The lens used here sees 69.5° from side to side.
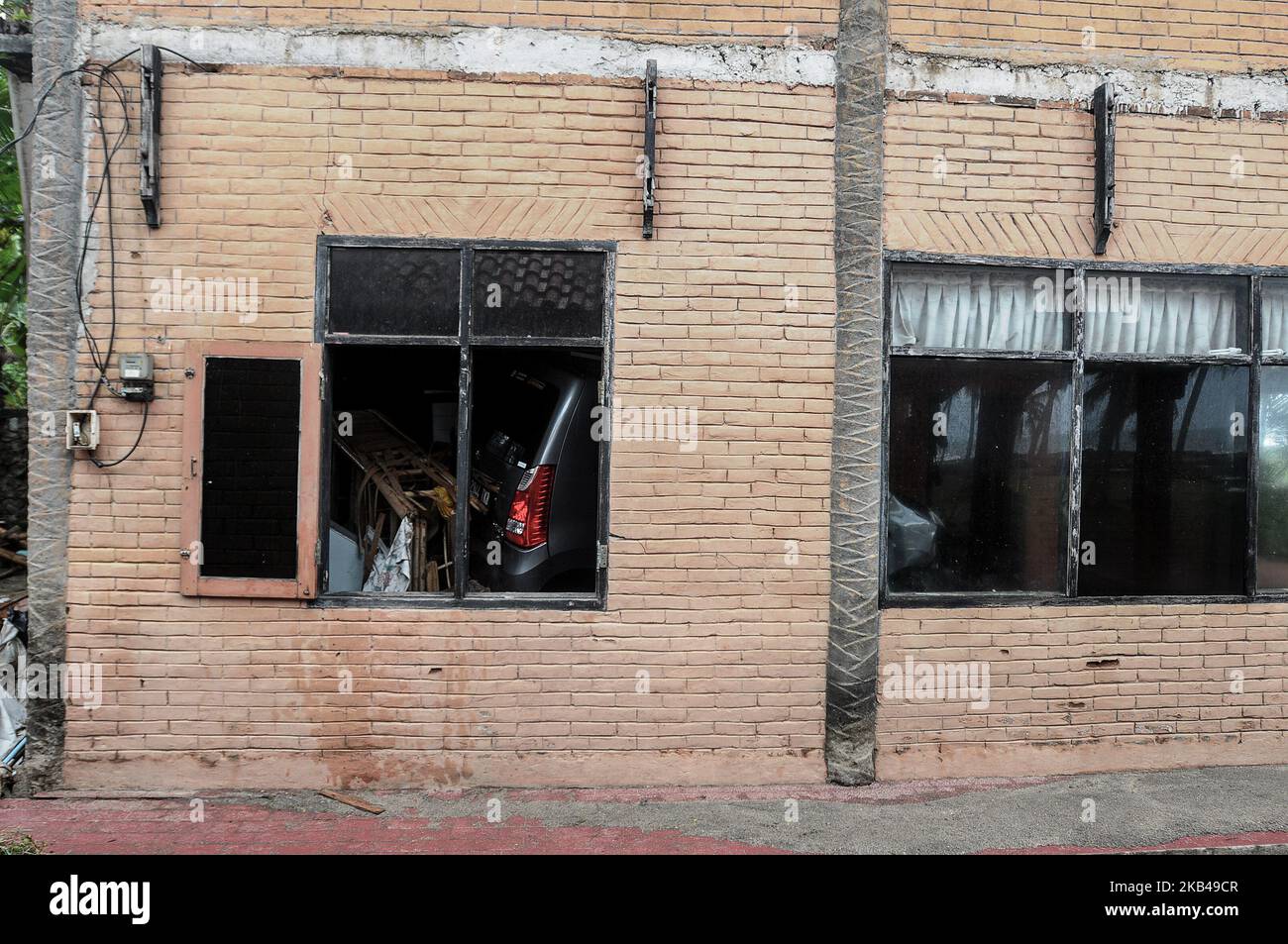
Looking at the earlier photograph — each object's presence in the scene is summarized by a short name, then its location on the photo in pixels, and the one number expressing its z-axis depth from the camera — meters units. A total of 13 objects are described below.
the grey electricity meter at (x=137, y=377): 4.94
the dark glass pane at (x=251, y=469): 5.09
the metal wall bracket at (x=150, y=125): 4.95
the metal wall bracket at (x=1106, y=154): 5.37
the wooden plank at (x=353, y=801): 4.91
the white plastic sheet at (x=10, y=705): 5.44
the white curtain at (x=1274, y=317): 5.70
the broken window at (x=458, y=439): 5.10
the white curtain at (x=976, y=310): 5.46
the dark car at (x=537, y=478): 5.46
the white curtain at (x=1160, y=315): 5.57
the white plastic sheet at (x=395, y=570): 5.59
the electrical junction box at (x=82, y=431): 4.96
